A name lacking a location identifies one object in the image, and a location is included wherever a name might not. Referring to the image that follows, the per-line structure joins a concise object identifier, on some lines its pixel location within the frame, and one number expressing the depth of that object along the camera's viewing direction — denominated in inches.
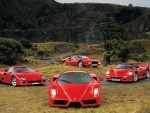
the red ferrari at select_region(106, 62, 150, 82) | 792.9
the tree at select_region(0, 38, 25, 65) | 1680.6
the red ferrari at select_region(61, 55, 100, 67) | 1188.5
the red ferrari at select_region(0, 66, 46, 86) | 722.8
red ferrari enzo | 429.3
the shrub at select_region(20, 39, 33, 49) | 2951.3
